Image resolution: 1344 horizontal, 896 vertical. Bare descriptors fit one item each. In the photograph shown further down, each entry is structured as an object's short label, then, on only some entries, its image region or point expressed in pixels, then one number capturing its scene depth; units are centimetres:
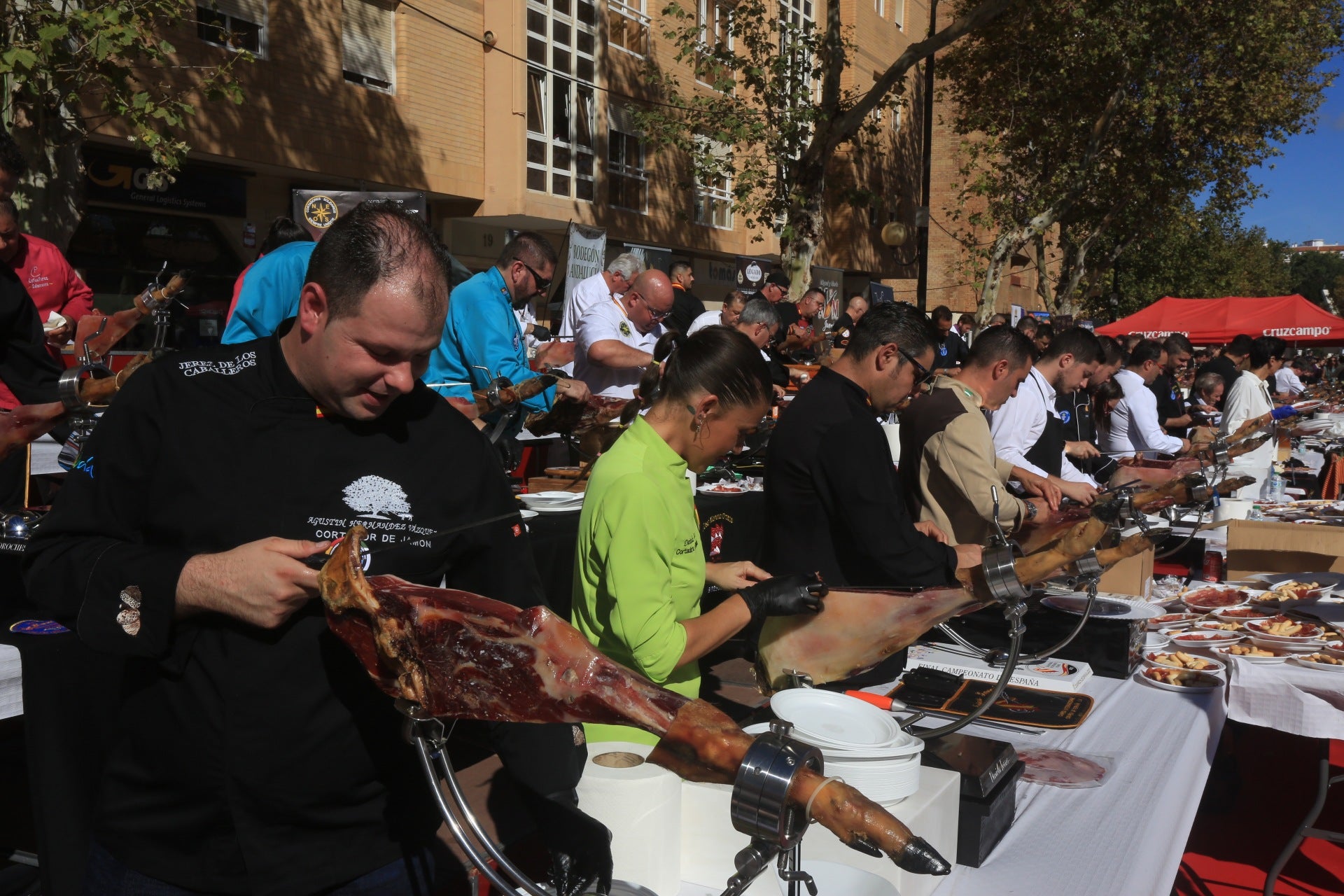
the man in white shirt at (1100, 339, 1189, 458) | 827
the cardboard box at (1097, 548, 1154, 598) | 415
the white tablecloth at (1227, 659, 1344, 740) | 318
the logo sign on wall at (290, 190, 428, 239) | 963
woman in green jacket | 220
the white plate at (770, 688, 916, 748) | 190
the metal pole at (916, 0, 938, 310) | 1792
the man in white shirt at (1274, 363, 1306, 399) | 1424
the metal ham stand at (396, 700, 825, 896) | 100
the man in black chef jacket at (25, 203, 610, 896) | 151
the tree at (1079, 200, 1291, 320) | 3866
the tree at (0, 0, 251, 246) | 662
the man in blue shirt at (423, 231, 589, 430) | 509
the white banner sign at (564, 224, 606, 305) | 1220
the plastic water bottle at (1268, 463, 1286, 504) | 707
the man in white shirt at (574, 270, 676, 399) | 632
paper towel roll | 165
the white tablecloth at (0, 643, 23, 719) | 244
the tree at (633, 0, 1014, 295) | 1490
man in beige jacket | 421
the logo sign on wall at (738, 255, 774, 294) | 1566
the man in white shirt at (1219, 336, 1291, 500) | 689
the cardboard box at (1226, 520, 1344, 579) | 474
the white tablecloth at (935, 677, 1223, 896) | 197
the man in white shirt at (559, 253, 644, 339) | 716
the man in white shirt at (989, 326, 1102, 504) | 621
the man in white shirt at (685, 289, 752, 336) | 835
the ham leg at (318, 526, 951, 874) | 115
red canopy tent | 1812
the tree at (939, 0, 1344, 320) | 2202
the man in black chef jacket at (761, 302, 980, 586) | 329
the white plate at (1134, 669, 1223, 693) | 314
